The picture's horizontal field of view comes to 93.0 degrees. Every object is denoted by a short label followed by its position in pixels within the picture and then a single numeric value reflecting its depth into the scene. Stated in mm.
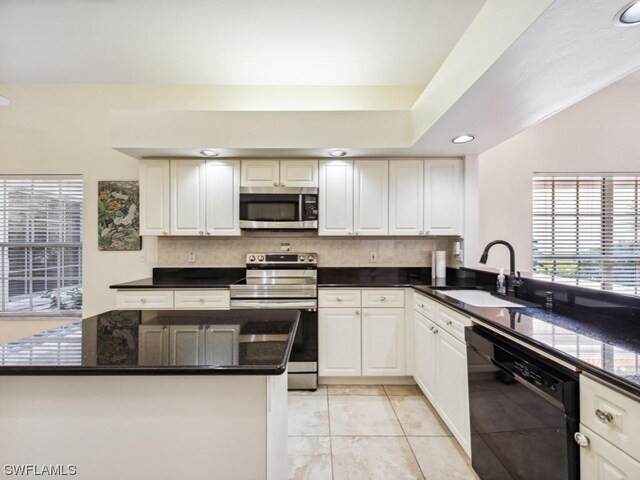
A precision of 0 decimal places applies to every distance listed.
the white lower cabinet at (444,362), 1867
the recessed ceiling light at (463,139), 2486
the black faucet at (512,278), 2227
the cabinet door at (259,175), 3068
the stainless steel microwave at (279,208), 3045
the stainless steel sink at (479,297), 2274
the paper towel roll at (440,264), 3250
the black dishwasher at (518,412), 1073
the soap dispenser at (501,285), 2359
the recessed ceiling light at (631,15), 1062
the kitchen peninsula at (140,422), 1048
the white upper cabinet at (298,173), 3070
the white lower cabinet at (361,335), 2865
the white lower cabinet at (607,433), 879
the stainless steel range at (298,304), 2812
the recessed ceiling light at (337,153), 2893
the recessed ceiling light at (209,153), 2867
